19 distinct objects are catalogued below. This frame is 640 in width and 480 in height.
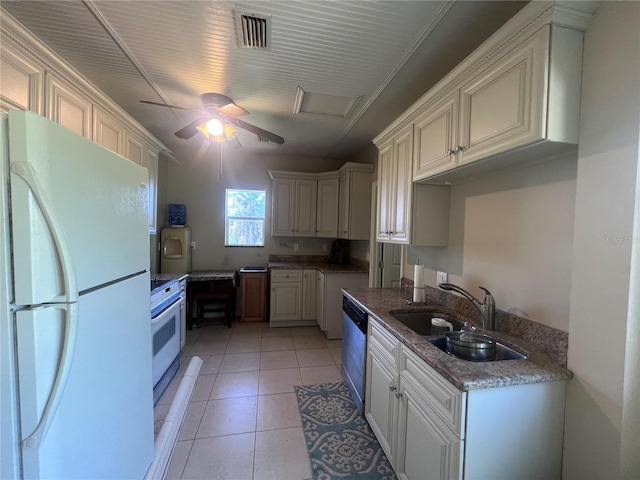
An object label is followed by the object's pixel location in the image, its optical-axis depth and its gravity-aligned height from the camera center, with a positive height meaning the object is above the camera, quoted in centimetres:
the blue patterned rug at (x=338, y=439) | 163 -149
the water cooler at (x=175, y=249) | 398 -34
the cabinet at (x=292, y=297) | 402 -104
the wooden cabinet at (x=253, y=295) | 418 -107
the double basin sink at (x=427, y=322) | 158 -65
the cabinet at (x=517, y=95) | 107 +67
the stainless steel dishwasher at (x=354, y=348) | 204 -99
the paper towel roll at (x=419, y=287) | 217 -45
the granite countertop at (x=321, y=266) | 382 -57
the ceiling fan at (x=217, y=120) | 232 +101
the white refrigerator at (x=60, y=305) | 76 -27
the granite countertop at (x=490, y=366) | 103 -57
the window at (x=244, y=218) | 458 +19
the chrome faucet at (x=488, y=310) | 158 -46
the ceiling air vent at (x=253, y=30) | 155 +125
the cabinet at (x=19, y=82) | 139 +81
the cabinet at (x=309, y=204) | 418 +44
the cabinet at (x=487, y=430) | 104 -82
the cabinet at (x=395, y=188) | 213 +40
